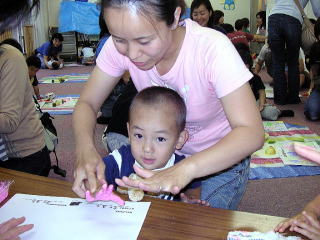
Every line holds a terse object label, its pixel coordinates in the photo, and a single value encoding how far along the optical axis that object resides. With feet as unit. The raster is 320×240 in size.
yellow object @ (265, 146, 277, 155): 8.62
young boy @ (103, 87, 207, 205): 3.52
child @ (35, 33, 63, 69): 24.03
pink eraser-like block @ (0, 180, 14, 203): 2.90
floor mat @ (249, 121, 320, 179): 7.68
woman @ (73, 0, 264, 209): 2.73
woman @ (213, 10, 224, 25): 22.02
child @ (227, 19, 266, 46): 17.59
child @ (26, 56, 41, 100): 11.85
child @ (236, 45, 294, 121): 10.97
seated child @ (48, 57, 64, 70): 23.72
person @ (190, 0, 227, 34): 10.49
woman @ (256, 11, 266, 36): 23.67
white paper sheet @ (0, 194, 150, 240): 2.40
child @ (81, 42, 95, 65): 25.59
